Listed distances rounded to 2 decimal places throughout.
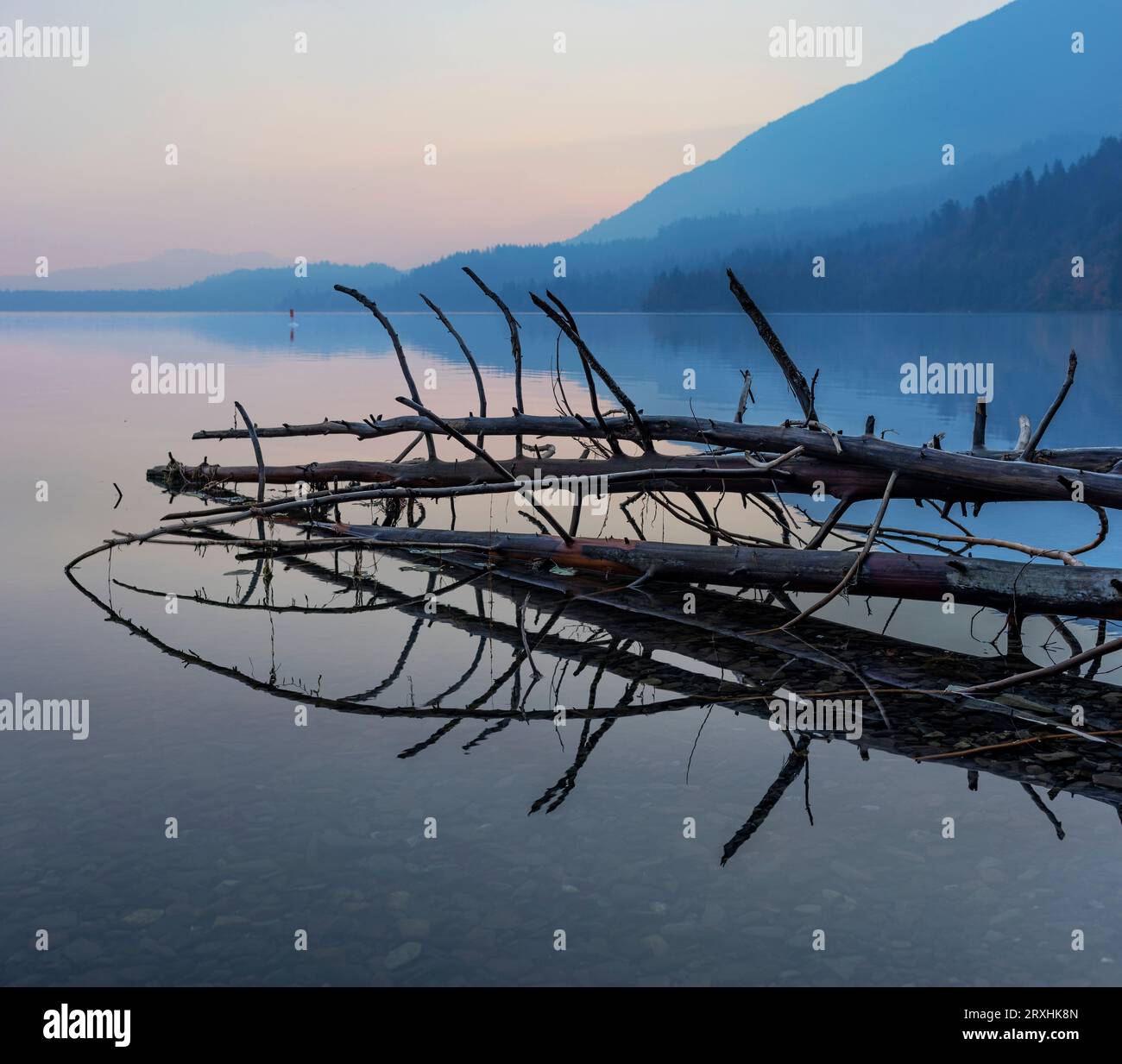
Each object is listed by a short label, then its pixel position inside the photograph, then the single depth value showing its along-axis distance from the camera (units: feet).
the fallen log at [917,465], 28.27
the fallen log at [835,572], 27.14
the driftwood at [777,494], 28.12
